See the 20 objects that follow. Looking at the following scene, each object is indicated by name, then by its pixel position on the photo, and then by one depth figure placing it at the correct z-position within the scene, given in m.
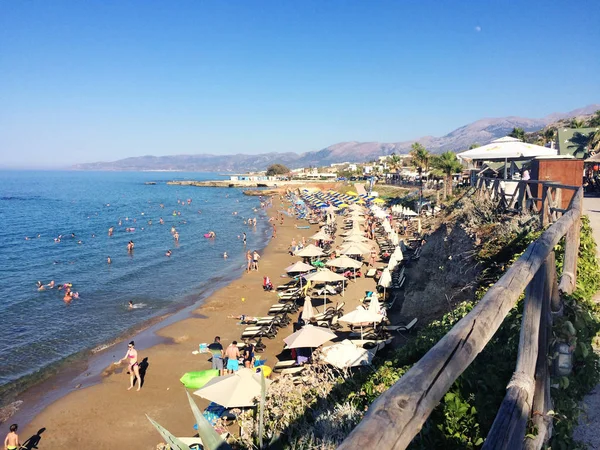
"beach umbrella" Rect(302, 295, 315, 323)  13.43
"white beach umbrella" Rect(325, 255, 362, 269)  17.95
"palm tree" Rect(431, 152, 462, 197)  31.72
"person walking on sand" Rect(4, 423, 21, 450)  8.88
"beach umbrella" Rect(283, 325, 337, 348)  10.64
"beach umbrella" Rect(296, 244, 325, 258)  21.10
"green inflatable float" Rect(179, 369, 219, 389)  11.25
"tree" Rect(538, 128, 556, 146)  49.22
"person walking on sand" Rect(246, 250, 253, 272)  24.61
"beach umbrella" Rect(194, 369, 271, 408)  7.88
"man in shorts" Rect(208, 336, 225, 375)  11.62
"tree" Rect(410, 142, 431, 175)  40.53
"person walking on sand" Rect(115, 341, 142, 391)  11.77
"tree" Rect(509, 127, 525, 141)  52.34
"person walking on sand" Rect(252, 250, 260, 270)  24.57
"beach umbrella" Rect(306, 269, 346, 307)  16.23
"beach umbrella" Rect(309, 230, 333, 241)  25.58
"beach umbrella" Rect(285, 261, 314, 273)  18.89
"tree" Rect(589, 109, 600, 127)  44.16
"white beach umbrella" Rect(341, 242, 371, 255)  20.12
